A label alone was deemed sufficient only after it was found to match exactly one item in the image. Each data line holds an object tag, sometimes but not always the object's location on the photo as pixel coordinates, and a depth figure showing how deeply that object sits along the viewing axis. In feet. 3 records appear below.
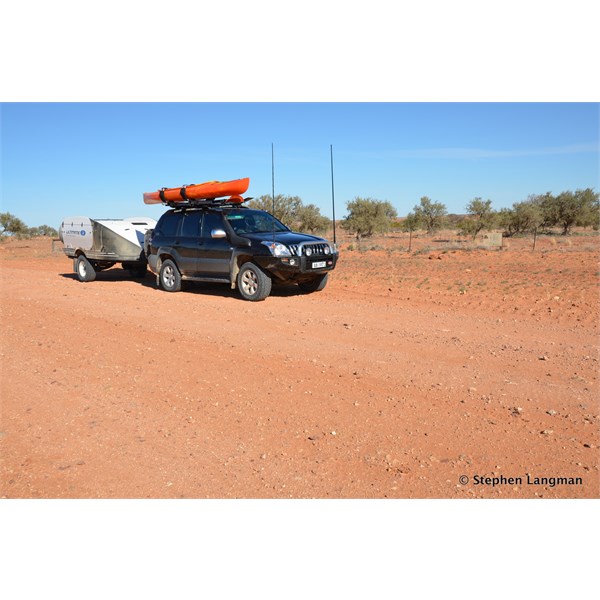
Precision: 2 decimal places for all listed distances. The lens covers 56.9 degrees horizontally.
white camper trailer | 45.98
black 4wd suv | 34.06
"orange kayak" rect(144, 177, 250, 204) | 37.14
